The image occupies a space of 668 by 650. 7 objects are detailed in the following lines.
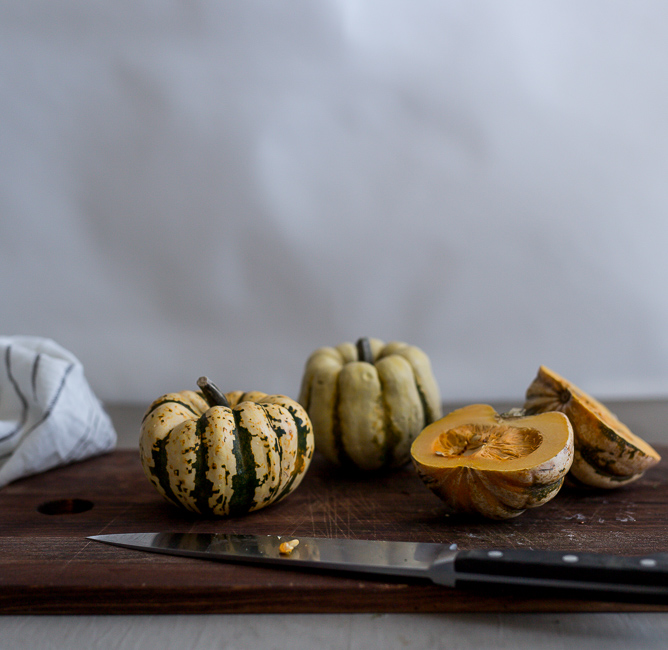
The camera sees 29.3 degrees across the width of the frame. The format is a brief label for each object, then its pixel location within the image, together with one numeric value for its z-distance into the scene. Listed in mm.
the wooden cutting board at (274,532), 688
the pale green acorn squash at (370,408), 855
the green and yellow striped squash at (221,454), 757
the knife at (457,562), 660
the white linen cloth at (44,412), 878
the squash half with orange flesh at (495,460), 728
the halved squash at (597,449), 791
